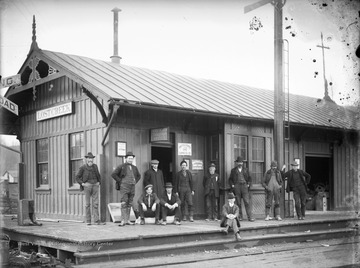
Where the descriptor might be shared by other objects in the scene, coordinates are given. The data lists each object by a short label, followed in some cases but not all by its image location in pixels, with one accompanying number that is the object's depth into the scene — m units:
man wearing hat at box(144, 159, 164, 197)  13.20
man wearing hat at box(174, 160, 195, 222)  13.59
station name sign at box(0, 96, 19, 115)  8.93
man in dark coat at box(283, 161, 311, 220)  14.98
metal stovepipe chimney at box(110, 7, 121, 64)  24.09
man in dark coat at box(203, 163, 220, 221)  14.14
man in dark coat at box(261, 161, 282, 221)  14.55
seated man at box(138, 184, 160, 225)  12.36
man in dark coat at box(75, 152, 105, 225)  12.45
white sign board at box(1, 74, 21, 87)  8.79
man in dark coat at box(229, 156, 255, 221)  14.19
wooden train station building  13.15
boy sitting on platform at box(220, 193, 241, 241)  11.46
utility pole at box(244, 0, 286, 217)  14.71
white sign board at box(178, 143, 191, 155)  14.55
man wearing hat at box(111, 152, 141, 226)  12.08
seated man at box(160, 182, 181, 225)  12.57
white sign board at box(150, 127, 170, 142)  13.27
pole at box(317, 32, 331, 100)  27.34
